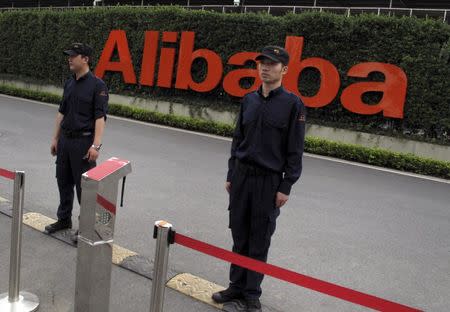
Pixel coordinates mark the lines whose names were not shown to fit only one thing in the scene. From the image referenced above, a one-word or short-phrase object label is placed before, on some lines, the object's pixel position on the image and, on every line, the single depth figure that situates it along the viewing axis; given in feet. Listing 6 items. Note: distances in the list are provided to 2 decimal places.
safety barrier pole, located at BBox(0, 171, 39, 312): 10.89
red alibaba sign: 38.63
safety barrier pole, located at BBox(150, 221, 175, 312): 8.80
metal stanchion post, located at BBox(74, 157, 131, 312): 9.50
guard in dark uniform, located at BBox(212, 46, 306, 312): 11.21
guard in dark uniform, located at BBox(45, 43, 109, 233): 15.03
